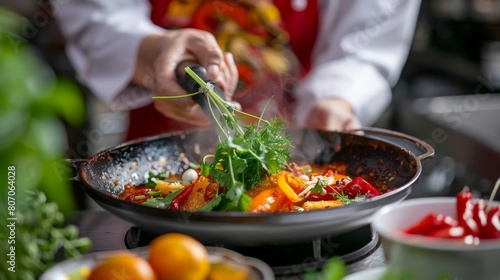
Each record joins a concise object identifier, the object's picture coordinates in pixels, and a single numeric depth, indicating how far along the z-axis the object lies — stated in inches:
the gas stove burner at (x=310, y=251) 43.7
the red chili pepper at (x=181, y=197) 47.9
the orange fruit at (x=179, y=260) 36.2
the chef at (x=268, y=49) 74.5
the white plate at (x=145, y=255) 36.4
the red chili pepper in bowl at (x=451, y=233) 38.5
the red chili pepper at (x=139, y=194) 50.1
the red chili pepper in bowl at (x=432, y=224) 39.0
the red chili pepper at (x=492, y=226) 38.9
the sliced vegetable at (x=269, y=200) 45.3
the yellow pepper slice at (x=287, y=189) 46.4
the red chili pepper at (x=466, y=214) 39.0
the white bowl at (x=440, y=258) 36.6
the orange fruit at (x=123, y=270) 35.4
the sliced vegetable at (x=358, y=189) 49.2
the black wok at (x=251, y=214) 41.1
